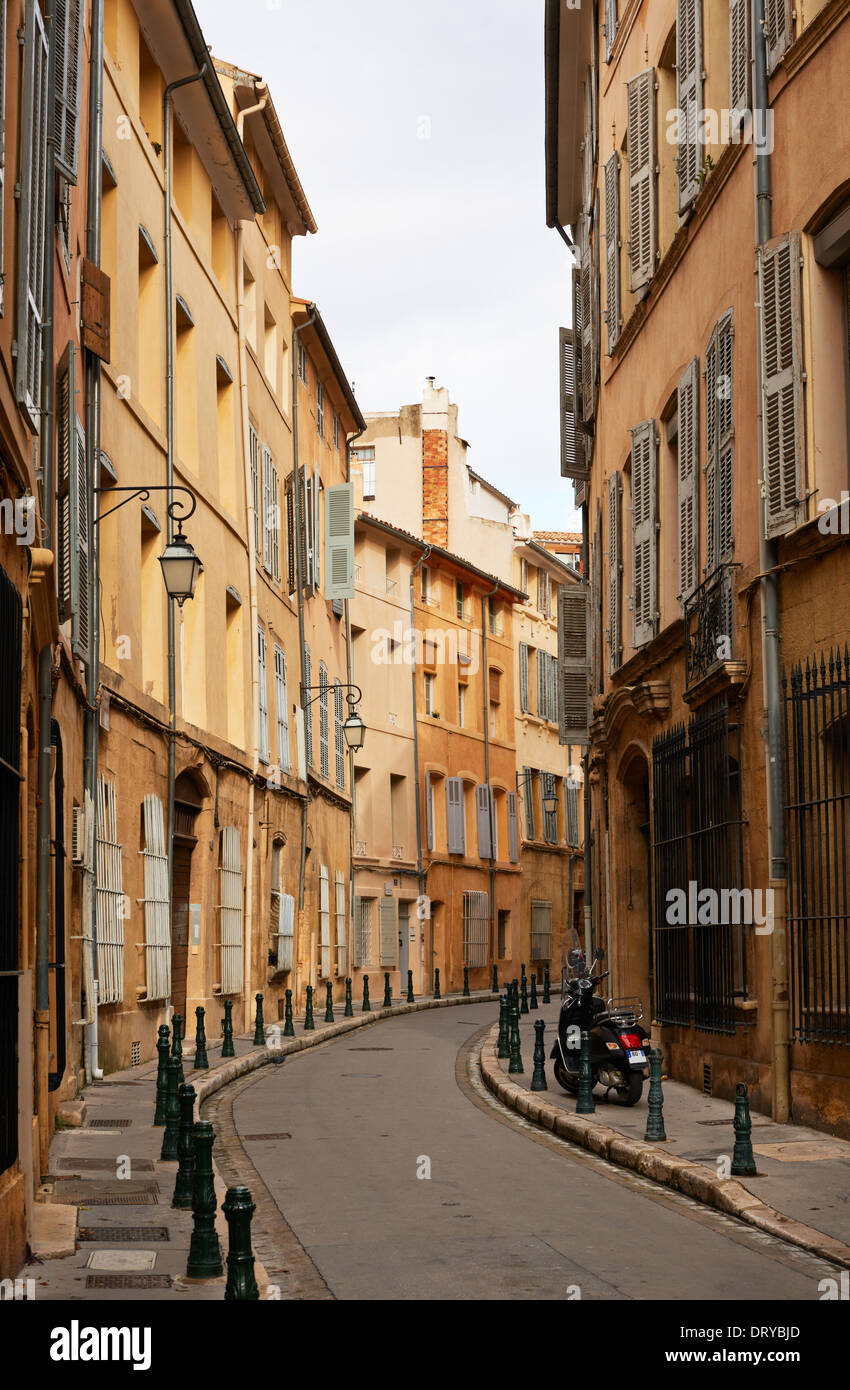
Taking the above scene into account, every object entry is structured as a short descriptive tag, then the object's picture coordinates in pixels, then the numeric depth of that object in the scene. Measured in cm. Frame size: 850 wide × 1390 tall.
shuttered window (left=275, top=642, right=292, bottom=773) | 2619
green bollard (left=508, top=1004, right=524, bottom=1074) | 1733
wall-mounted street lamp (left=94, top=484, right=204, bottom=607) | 1373
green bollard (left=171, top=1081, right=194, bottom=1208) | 899
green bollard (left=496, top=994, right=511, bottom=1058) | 1910
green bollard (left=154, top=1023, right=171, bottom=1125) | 1208
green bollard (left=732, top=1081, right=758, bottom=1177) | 964
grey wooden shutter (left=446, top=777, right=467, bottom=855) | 4169
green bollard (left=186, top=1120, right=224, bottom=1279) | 724
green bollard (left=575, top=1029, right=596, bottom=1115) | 1328
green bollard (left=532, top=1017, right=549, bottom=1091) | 1552
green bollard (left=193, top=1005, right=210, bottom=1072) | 1599
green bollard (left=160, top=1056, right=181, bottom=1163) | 1085
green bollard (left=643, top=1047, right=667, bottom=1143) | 1128
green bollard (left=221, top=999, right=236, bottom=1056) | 1839
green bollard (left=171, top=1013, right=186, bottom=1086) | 1255
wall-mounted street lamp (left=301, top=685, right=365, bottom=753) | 2819
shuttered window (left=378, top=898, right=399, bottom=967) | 3716
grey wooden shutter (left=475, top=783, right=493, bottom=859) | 4381
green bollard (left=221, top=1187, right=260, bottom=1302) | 607
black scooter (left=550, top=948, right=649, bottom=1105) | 1379
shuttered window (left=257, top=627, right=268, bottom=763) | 2427
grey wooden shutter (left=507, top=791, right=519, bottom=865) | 4606
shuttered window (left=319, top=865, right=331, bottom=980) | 3041
